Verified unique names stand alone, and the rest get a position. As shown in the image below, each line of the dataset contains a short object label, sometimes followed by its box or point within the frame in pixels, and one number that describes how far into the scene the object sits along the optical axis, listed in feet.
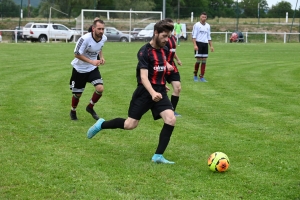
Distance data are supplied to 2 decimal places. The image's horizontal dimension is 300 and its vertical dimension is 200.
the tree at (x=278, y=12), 186.70
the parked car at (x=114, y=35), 141.59
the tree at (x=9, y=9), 161.58
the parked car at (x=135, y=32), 144.46
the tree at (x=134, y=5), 170.44
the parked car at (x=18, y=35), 139.09
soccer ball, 19.98
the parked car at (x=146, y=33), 136.67
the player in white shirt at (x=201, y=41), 51.90
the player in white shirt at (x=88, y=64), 29.94
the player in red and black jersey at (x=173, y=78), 31.96
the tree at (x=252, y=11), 182.91
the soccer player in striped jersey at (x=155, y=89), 21.17
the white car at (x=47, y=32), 139.74
